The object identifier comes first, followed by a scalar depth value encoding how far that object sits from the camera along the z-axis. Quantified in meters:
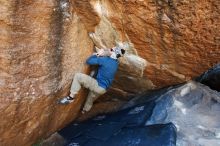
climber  5.17
